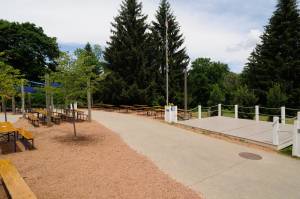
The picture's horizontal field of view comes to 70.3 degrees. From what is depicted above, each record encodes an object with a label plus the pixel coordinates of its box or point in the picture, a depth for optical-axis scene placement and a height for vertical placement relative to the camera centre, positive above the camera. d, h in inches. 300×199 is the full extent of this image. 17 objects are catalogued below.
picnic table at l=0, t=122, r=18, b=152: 343.3 -50.4
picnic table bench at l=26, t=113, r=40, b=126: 528.9 -60.4
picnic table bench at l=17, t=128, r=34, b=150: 333.8 -58.7
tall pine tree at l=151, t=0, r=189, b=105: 1131.3 +280.4
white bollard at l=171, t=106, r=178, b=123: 594.5 -46.6
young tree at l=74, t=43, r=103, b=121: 379.9 +57.8
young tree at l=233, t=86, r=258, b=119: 831.7 -6.4
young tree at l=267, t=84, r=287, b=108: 779.4 -2.9
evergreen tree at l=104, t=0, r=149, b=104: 982.4 +195.1
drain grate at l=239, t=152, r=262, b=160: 313.6 -88.6
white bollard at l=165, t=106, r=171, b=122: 597.5 -44.4
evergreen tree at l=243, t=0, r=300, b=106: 1024.9 +215.0
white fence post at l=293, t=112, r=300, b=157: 322.6 -64.7
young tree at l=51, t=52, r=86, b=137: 377.1 +36.5
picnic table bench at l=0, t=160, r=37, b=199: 163.0 -71.6
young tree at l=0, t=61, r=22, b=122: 374.9 +32.9
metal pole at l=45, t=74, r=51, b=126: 529.7 -43.6
